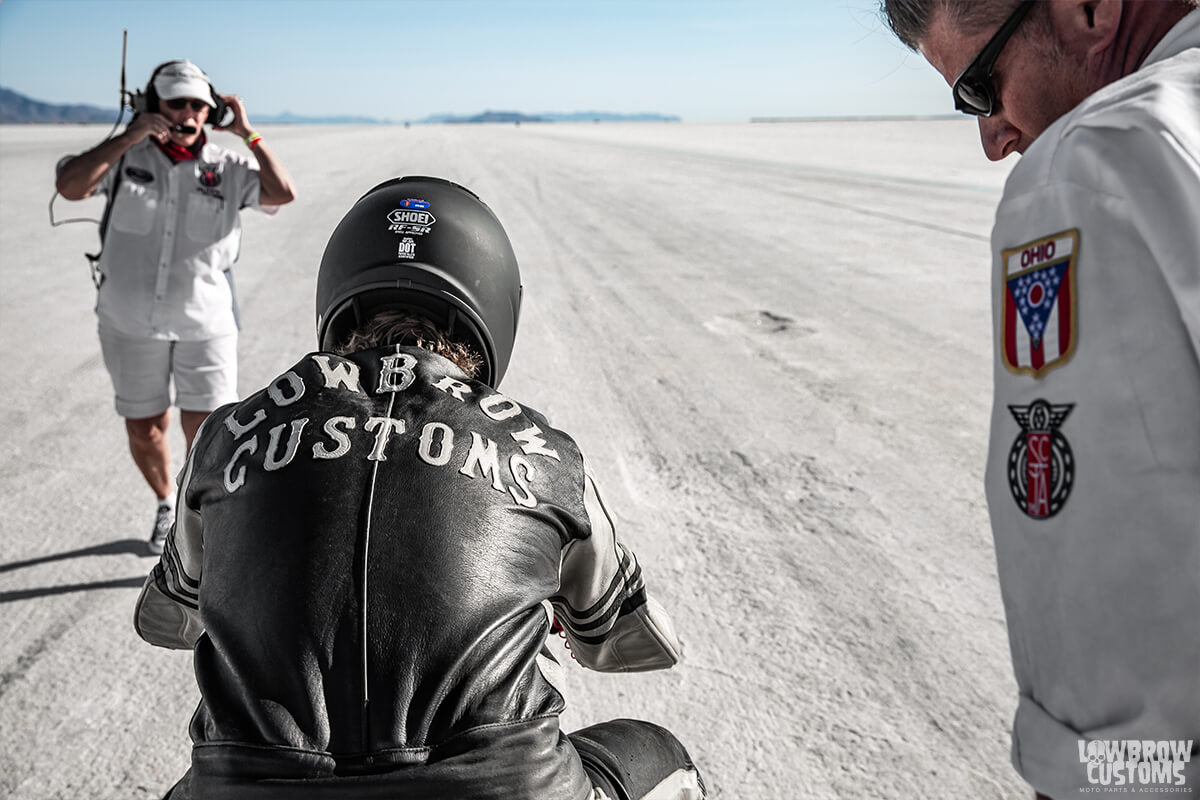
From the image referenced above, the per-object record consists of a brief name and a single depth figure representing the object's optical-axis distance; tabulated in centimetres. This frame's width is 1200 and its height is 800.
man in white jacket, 81
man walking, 400
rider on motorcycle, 134
